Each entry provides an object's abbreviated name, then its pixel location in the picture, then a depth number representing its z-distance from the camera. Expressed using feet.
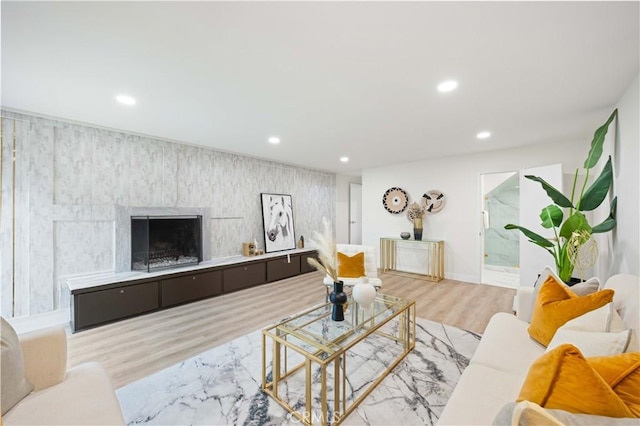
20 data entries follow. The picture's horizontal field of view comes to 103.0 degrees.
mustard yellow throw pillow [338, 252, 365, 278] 11.09
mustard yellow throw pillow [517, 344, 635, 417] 2.40
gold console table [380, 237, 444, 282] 15.80
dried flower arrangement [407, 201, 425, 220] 16.87
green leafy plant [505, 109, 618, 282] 7.99
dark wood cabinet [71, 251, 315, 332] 9.04
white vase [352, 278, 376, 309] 6.99
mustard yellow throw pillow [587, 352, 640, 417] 2.49
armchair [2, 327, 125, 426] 3.47
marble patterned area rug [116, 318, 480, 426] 5.17
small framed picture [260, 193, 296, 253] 16.62
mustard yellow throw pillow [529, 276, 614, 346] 4.71
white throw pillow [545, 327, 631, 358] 3.16
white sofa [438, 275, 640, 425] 3.57
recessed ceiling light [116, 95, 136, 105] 7.77
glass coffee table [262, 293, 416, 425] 5.13
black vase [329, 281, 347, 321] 6.79
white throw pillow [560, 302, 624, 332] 3.99
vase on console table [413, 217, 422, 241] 16.66
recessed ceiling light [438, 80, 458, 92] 6.90
